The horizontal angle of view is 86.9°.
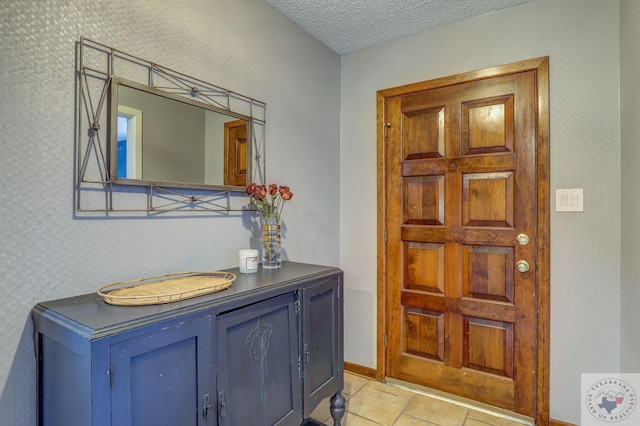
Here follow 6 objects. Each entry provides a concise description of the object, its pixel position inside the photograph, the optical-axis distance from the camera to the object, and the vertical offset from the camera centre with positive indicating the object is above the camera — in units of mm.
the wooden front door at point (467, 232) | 1954 -125
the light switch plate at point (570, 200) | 1826 +68
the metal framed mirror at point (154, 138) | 1229 +320
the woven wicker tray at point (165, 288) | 1058 -271
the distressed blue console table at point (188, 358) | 878 -456
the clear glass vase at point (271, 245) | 1735 -168
